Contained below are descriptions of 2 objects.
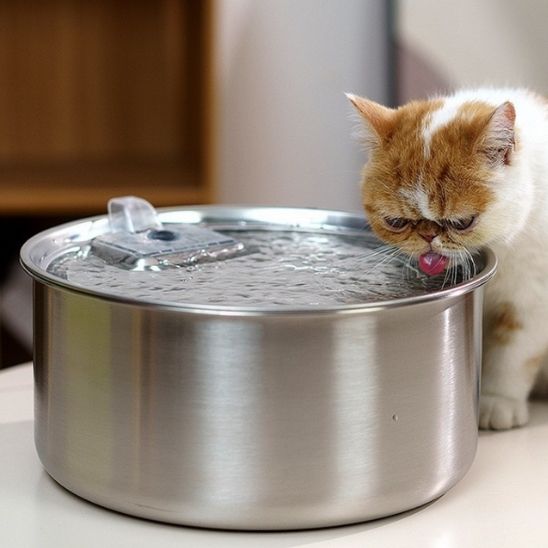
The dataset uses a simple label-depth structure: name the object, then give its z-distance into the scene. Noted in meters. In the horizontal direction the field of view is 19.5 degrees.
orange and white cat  0.91
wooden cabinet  1.82
